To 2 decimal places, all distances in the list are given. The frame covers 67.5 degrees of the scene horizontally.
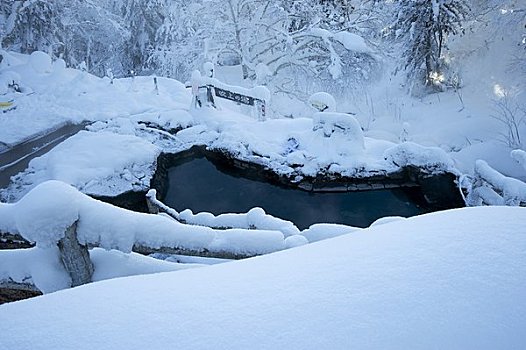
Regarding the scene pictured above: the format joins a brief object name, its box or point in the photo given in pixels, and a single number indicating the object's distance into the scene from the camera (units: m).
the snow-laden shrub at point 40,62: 13.07
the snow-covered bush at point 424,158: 7.16
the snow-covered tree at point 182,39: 14.85
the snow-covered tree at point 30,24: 16.47
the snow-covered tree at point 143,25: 18.25
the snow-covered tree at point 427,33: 10.80
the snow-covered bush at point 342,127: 7.62
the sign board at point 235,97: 8.95
